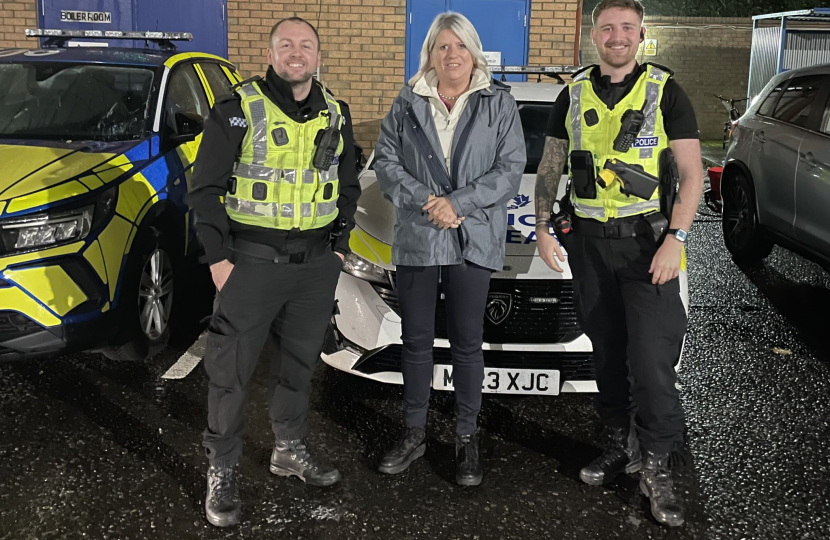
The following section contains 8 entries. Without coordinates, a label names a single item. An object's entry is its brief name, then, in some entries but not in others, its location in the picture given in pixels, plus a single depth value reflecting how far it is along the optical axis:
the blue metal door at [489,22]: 9.32
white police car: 3.59
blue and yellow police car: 3.62
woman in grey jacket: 3.05
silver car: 5.55
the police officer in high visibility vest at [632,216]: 2.90
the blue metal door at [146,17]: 9.34
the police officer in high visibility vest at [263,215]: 2.82
